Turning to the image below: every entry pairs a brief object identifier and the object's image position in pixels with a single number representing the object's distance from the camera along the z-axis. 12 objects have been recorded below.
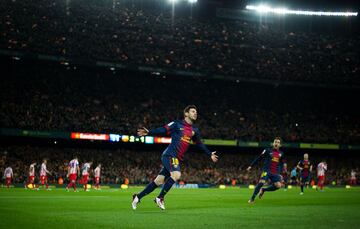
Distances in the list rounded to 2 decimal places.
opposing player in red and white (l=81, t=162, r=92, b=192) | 35.14
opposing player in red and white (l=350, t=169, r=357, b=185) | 53.62
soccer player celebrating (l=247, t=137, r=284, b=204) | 20.18
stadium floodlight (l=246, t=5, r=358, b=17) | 71.19
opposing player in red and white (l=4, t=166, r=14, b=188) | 36.41
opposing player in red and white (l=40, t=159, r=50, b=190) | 35.06
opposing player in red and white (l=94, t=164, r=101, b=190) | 36.80
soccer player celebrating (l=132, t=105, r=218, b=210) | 13.90
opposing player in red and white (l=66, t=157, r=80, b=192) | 32.73
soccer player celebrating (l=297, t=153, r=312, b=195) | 34.16
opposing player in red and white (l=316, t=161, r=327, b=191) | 39.03
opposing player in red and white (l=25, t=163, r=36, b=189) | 36.06
